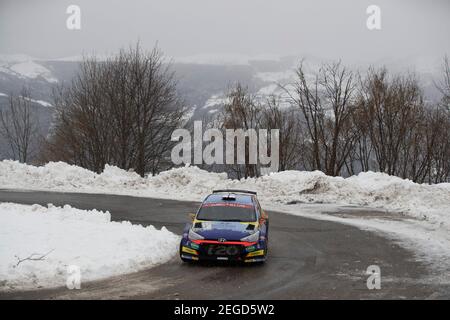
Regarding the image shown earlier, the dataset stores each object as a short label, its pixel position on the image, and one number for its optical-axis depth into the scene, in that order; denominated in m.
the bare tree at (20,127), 54.19
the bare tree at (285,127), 46.78
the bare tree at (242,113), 45.97
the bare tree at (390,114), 37.44
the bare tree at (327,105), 37.66
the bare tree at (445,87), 33.78
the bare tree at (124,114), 38.50
